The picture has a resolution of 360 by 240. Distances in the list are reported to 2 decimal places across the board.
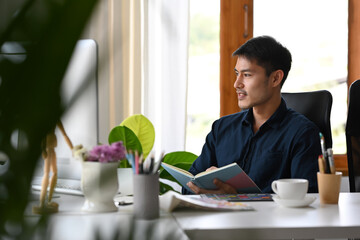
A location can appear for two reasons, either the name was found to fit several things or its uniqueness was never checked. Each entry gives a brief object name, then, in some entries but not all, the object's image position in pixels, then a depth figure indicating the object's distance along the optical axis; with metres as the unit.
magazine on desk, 2.55
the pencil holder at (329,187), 2.68
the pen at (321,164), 2.69
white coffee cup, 2.64
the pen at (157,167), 2.49
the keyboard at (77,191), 2.72
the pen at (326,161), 2.71
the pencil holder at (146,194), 2.45
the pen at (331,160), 2.70
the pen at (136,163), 2.47
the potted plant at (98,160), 2.47
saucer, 2.63
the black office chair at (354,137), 3.34
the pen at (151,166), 2.48
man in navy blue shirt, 3.30
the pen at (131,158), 2.48
